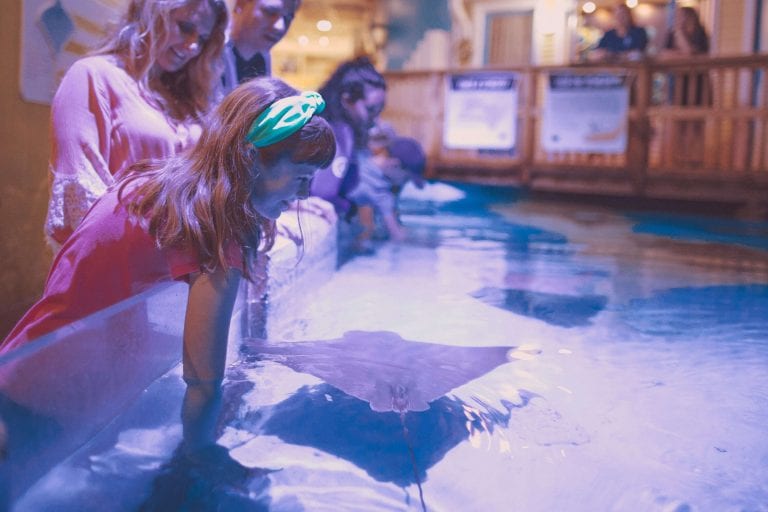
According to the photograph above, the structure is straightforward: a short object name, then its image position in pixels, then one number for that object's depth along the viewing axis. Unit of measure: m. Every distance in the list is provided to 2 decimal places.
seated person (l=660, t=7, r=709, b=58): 9.95
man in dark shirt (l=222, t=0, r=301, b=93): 3.20
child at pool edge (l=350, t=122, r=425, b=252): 5.74
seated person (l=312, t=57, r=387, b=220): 5.20
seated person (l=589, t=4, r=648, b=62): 10.36
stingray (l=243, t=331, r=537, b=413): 2.23
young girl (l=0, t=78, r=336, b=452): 1.61
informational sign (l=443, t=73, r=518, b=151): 10.46
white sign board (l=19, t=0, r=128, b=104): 2.88
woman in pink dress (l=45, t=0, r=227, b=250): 2.28
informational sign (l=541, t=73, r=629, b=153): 9.64
